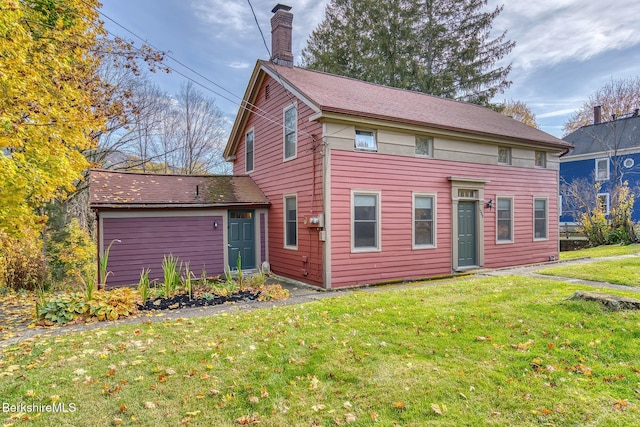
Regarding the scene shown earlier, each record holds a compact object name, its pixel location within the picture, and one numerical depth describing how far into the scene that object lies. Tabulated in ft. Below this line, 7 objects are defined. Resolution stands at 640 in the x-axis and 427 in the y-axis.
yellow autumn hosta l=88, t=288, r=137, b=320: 19.40
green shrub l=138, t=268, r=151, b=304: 21.61
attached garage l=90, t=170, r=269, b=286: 30.32
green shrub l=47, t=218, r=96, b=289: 33.60
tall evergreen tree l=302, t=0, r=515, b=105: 74.69
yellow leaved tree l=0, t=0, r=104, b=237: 18.56
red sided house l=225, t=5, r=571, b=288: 28.89
